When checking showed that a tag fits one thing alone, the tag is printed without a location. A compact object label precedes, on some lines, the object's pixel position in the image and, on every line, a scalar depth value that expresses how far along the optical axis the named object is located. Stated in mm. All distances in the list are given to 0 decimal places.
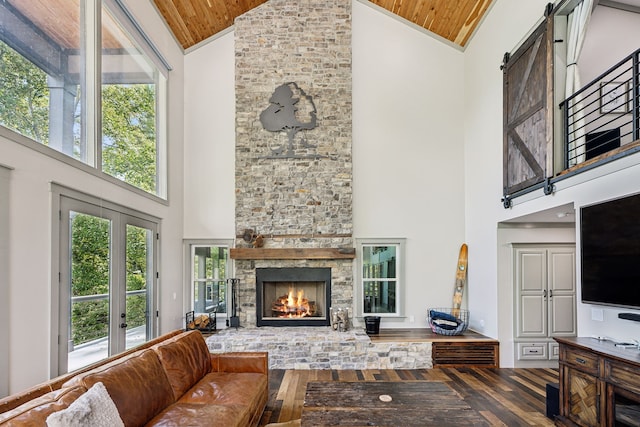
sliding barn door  4645
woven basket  6246
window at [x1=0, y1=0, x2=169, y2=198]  3297
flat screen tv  3312
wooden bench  5906
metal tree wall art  7129
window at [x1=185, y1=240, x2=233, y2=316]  7129
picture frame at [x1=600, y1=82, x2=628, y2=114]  5268
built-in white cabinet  5883
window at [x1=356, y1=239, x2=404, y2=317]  7098
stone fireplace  6996
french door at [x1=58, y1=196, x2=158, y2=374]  3783
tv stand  3014
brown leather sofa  2363
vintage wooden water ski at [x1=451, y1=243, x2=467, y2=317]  6898
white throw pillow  2014
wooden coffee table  2822
